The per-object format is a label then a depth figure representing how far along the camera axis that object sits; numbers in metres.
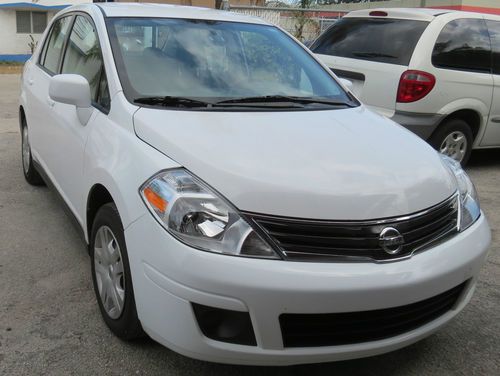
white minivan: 5.65
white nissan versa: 2.11
